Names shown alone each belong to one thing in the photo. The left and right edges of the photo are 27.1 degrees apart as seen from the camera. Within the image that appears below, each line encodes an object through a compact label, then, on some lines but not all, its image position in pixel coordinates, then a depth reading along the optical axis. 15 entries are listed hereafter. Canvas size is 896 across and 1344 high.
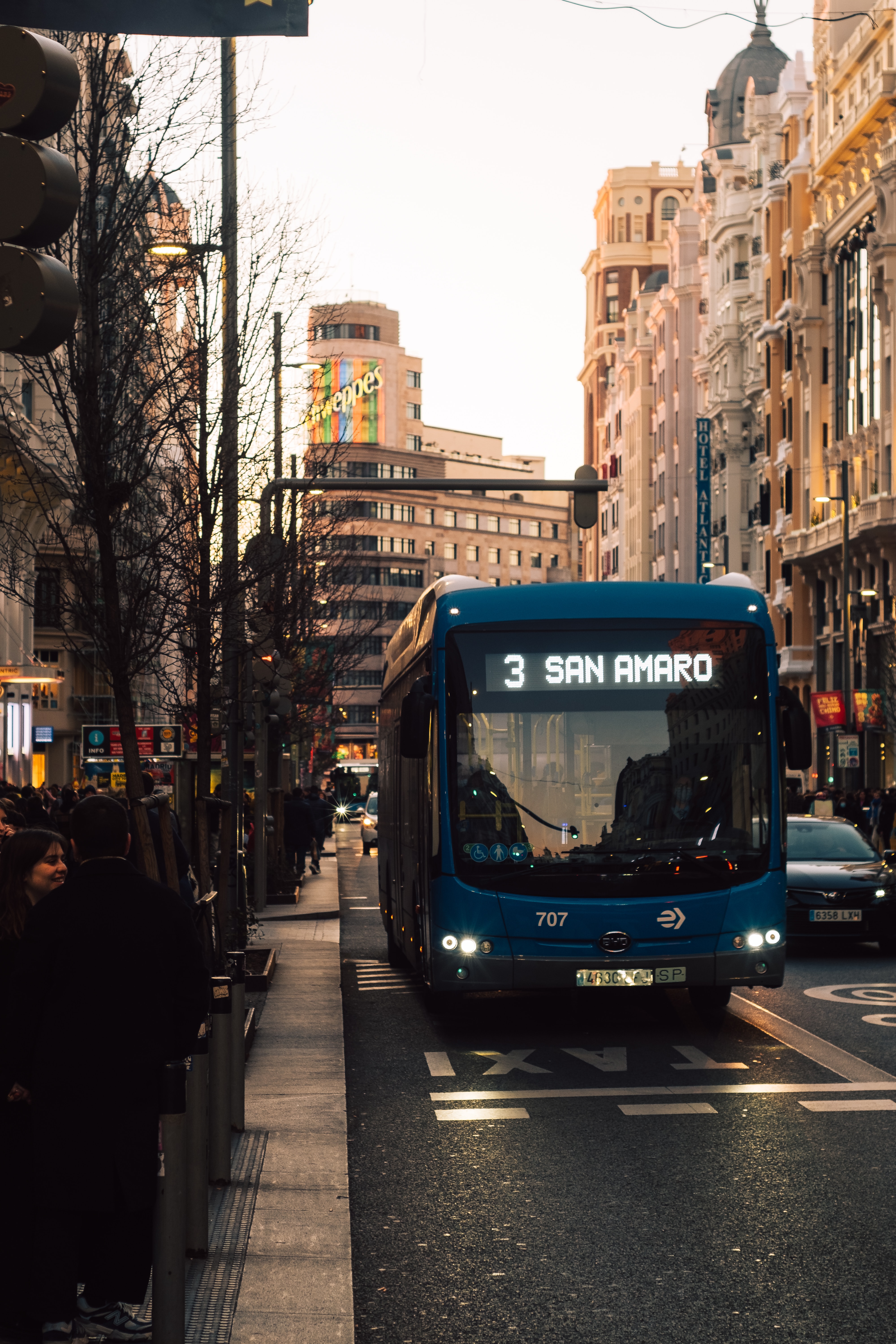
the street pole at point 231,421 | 13.75
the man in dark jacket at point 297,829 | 33.53
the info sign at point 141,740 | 27.31
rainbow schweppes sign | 138.50
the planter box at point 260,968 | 15.44
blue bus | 12.58
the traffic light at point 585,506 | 22.03
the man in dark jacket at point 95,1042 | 5.17
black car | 19.05
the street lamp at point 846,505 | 50.69
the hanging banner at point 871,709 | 48.31
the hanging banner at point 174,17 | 5.64
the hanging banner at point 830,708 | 55.09
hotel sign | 91.19
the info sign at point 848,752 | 44.91
